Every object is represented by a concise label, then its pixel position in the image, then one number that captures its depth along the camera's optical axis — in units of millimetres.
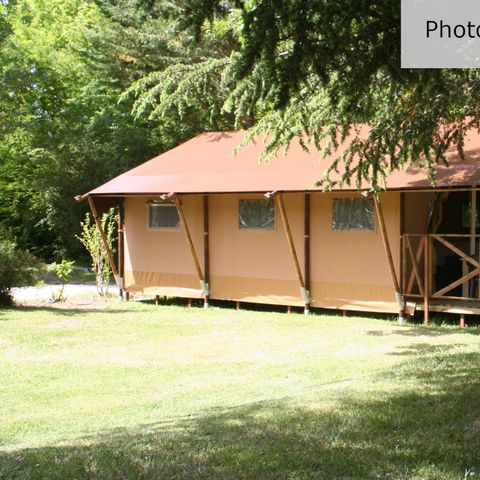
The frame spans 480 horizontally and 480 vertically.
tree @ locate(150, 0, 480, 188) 5914
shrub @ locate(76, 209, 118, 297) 17609
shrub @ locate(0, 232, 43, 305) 15273
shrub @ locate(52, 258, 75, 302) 17344
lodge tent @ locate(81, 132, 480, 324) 13062
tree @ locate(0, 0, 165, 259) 25109
